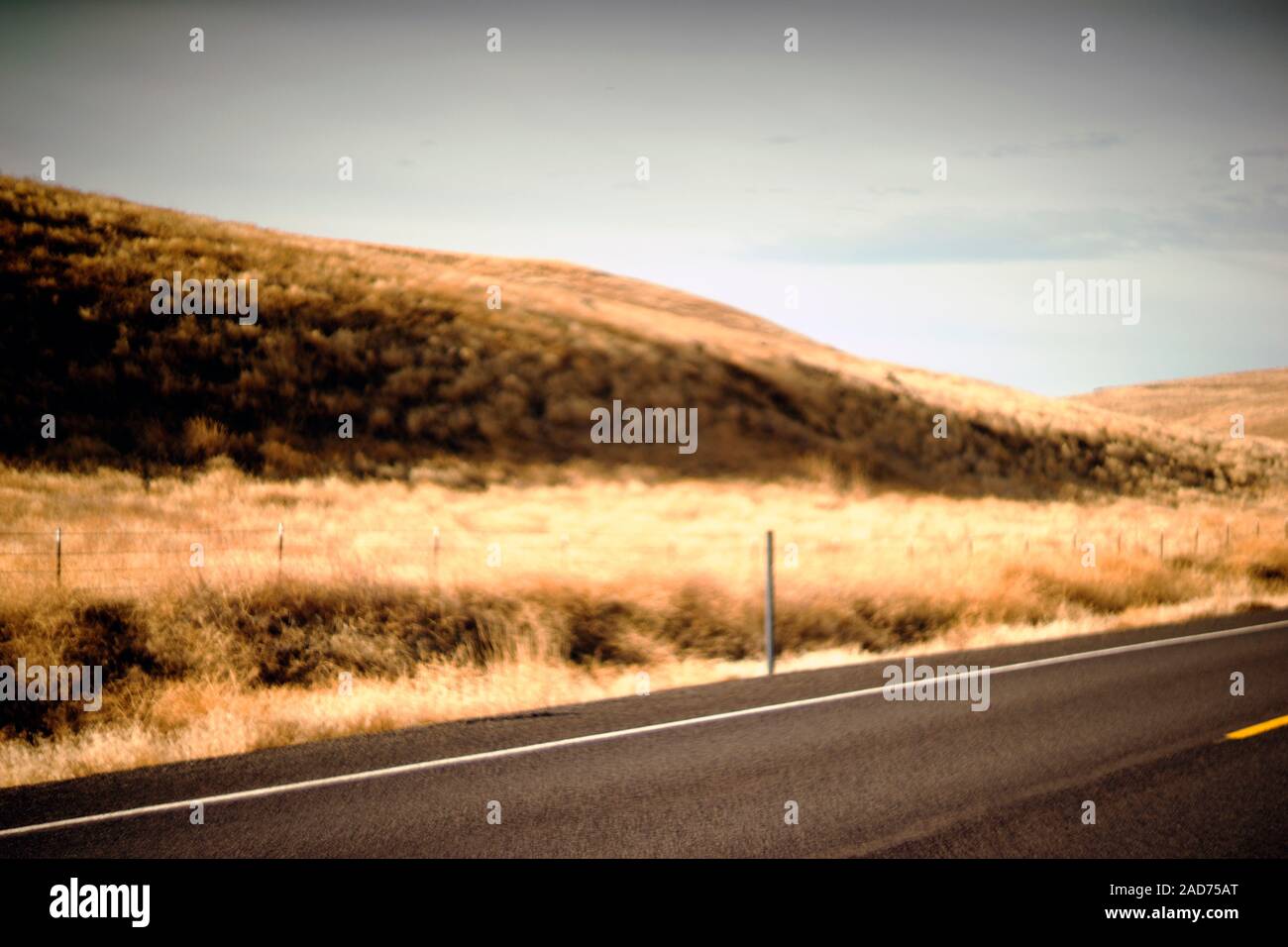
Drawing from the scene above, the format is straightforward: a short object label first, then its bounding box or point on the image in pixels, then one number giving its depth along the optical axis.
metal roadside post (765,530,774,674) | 11.91
